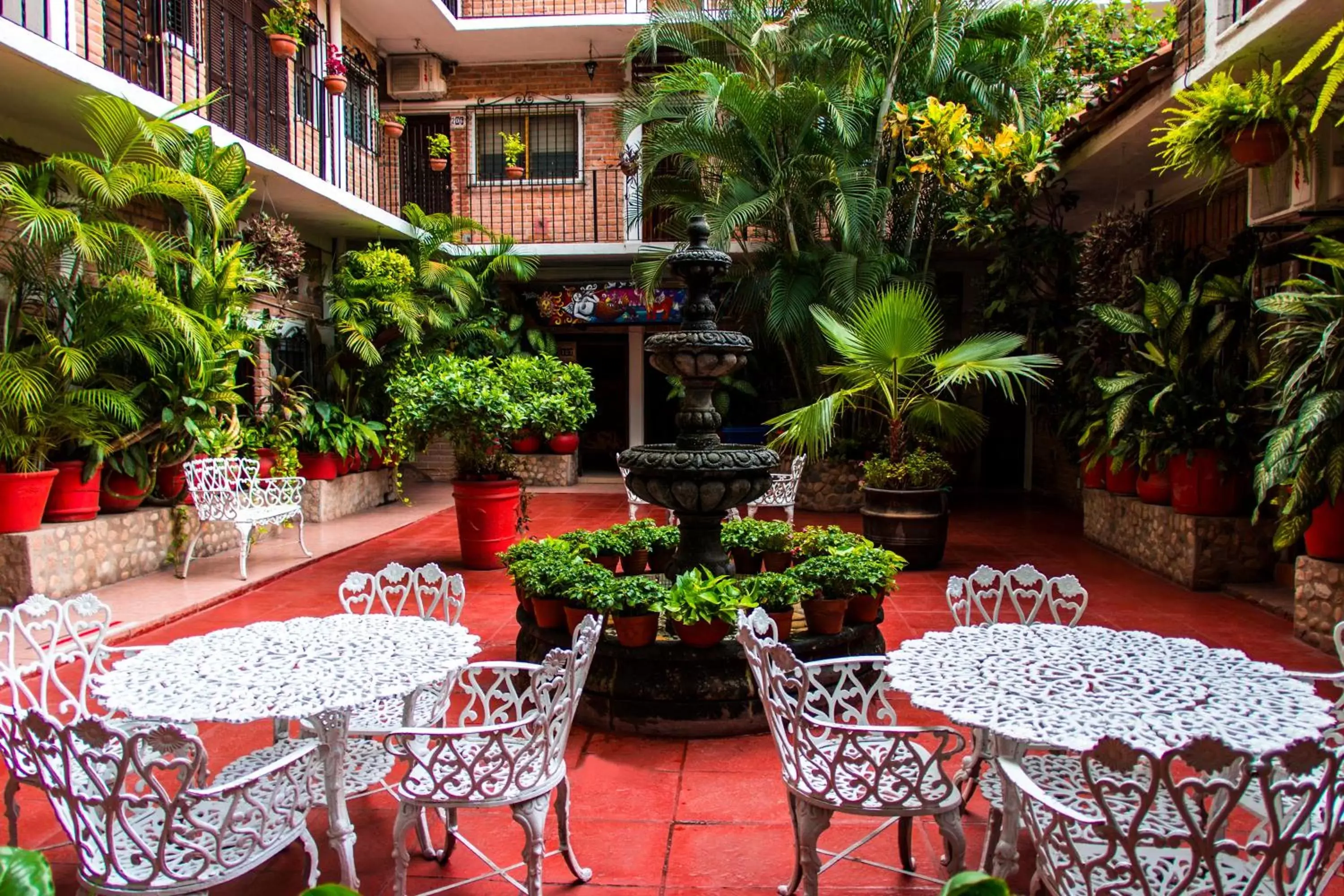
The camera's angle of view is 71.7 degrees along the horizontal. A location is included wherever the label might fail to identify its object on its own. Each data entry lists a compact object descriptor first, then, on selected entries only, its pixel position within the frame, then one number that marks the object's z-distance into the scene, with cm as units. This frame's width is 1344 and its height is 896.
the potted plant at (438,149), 1147
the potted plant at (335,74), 957
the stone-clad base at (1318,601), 482
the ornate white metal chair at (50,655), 238
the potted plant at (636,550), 519
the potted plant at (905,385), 639
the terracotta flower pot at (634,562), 519
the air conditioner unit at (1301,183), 499
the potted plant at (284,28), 850
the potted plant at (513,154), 1172
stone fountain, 408
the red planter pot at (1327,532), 490
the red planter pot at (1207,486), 636
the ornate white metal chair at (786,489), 765
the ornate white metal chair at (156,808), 193
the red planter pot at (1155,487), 691
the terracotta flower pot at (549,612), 411
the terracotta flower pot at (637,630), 386
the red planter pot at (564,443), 1236
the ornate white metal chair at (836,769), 232
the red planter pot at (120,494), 651
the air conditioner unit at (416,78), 1232
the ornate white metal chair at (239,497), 658
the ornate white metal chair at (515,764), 235
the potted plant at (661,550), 529
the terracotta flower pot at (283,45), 848
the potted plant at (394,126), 1105
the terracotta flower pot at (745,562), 515
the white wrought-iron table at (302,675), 234
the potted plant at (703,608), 373
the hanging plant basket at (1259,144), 486
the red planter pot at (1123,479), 757
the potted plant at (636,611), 382
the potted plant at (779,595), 393
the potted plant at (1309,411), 452
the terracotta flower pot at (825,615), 406
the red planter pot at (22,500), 555
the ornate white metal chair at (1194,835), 167
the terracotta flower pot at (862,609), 425
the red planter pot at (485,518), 703
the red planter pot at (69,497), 602
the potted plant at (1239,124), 478
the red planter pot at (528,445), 1230
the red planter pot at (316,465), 935
